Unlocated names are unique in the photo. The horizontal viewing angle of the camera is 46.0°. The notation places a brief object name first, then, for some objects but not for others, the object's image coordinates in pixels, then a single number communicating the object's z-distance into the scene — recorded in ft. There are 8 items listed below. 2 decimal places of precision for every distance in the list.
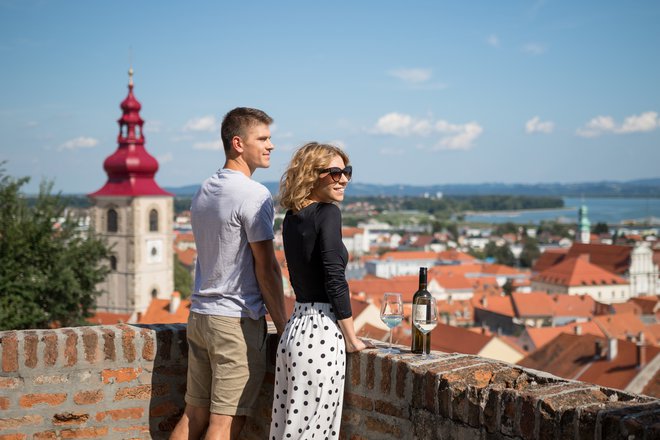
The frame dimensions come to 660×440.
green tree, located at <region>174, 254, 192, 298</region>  196.24
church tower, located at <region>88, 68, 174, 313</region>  151.23
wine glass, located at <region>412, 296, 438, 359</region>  10.44
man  10.53
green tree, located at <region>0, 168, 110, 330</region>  52.54
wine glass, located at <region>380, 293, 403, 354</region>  10.91
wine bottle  10.53
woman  9.66
